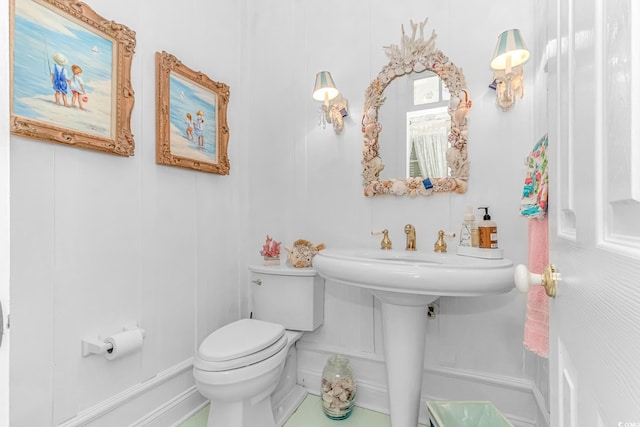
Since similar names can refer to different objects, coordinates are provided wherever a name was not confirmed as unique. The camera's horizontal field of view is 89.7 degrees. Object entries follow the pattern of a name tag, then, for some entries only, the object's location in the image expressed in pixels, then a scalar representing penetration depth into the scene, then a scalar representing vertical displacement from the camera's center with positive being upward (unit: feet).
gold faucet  5.36 -0.39
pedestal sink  3.56 -0.86
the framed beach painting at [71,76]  3.51 +1.69
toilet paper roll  4.09 -1.69
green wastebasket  4.25 -2.74
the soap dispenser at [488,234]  4.56 -0.31
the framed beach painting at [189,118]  5.11 +1.70
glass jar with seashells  5.50 -3.06
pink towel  3.15 -0.92
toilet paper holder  4.03 -1.67
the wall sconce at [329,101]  5.81 +2.10
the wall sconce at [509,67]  4.43 +2.13
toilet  4.26 -1.97
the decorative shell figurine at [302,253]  6.06 -0.76
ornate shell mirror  5.25 +1.57
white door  0.90 +0.00
